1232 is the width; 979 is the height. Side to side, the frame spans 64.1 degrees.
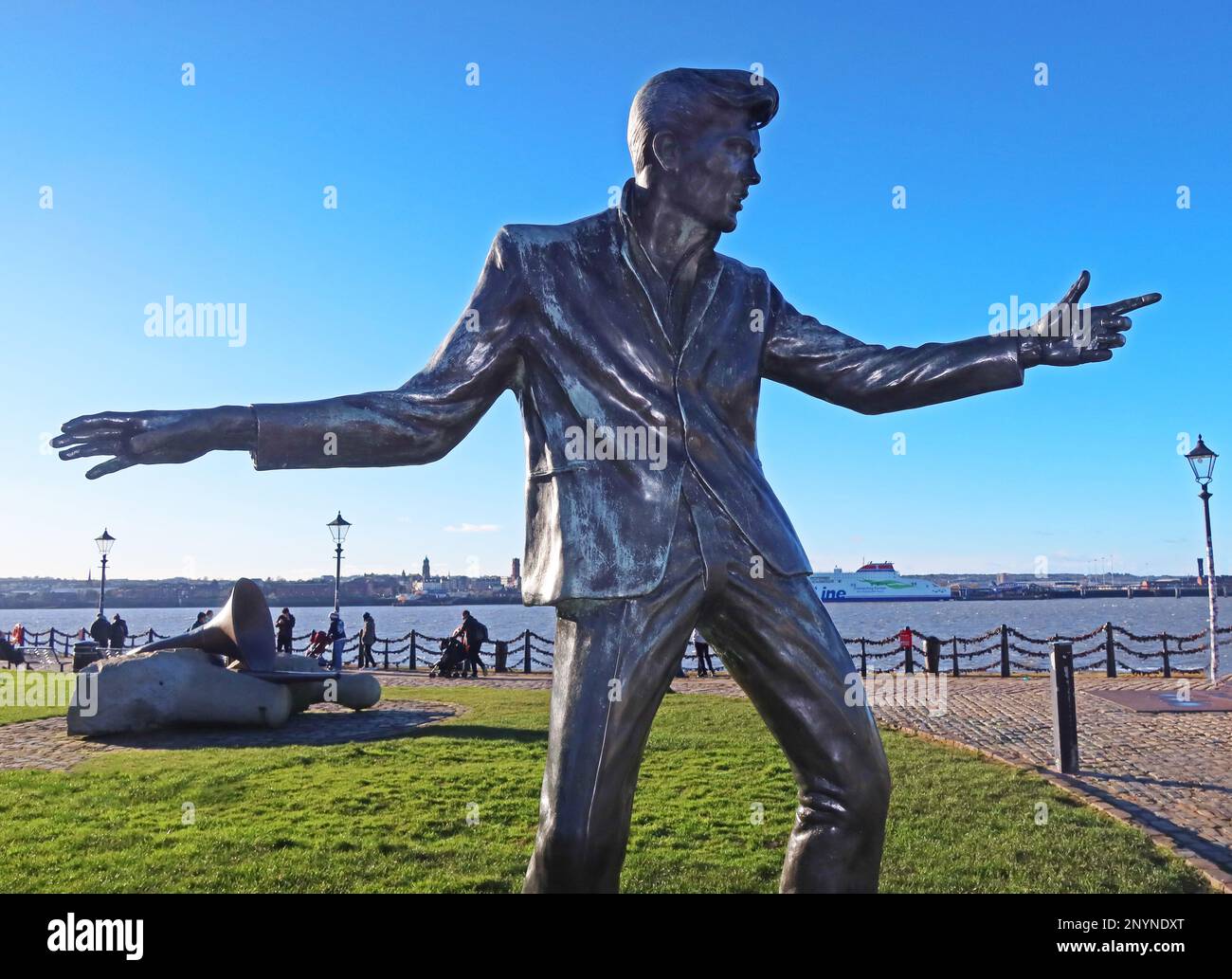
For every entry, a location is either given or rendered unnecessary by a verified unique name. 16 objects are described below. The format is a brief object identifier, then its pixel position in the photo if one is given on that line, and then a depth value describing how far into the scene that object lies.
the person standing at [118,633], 26.42
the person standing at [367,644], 24.31
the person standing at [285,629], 22.61
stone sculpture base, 11.94
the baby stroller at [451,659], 21.67
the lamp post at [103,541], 26.55
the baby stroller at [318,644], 22.77
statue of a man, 2.25
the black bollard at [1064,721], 9.16
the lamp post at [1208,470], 17.87
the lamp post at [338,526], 24.03
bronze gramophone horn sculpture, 13.48
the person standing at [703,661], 20.91
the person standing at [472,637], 21.16
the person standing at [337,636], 21.69
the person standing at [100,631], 26.25
